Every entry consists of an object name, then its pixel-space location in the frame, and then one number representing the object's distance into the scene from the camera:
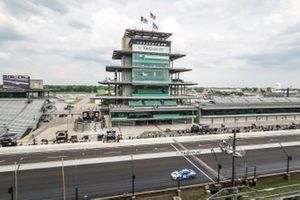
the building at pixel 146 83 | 88.25
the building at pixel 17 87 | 93.94
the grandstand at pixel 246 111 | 96.38
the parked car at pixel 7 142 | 58.34
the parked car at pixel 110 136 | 63.34
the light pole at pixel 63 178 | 33.39
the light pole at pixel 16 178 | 34.42
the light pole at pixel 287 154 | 41.29
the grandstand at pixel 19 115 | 73.40
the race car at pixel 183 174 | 39.00
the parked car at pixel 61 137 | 63.00
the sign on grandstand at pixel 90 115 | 82.56
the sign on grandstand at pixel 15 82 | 93.62
